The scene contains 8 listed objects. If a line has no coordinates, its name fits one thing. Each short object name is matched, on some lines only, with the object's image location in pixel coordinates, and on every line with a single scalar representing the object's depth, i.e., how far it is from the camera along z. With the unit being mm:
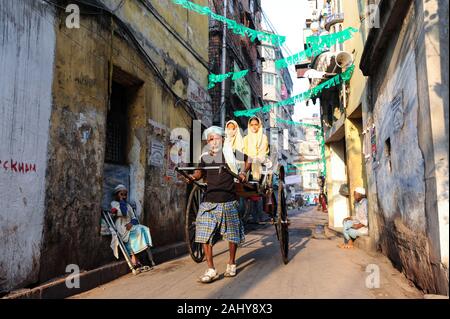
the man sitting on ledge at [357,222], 8320
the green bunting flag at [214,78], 11158
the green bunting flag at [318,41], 8578
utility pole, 13583
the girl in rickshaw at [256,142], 6707
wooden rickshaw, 5852
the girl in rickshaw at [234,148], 5496
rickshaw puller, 5051
